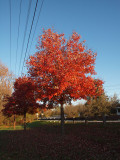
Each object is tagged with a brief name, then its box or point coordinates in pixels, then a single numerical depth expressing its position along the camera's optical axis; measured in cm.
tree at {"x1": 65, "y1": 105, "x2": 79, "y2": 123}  5520
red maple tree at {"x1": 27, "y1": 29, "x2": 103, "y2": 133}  1337
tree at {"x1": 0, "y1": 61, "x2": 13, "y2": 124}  3824
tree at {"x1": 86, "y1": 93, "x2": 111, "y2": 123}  2766
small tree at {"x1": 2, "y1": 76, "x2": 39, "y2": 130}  2258
